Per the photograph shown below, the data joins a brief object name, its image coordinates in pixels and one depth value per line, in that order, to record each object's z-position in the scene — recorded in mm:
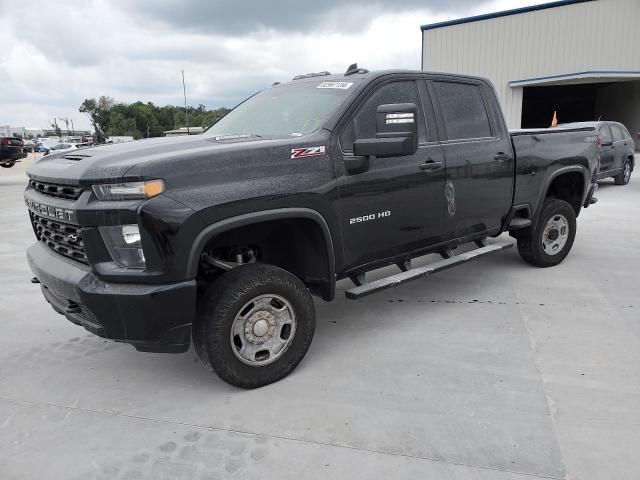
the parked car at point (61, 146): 33481
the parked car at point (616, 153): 11641
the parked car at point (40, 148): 43588
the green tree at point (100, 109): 98250
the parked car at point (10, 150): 17641
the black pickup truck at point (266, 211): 2791
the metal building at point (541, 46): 25297
